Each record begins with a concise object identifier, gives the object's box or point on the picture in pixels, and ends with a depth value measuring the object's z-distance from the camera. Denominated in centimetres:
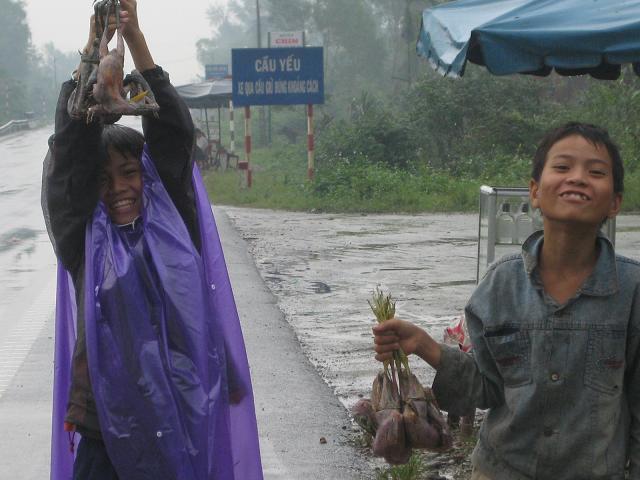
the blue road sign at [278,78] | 2197
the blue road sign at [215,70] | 5416
